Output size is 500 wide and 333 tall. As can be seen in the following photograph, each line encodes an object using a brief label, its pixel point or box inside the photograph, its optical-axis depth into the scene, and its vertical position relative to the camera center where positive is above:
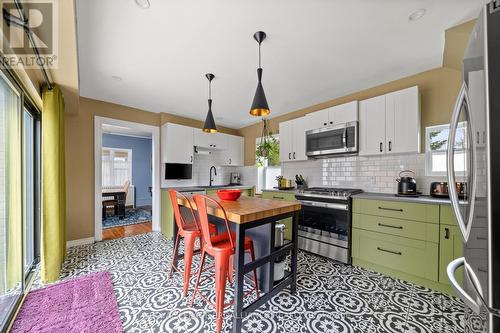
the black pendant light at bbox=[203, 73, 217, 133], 2.64 +0.57
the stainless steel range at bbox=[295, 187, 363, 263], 2.64 -0.79
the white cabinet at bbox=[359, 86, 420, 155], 2.45 +0.55
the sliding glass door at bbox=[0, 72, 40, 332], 1.63 -0.25
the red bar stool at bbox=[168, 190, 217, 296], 1.93 -0.68
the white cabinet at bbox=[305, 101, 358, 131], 2.93 +0.78
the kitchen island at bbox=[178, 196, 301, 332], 1.45 -0.65
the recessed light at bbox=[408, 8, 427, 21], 1.61 +1.22
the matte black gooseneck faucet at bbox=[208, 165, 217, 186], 4.95 -0.05
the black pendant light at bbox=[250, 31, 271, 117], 1.85 +0.63
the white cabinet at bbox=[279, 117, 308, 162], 3.56 +0.49
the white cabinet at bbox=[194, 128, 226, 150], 4.39 +0.62
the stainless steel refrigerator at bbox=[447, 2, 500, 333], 0.74 -0.06
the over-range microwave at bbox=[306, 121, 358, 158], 2.91 +0.40
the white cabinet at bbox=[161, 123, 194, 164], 3.96 +0.48
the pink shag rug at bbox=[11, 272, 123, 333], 1.55 -1.20
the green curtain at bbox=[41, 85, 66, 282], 2.15 -0.23
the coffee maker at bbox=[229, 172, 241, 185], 5.32 -0.31
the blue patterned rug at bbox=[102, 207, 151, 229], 4.65 -1.29
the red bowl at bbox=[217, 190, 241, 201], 2.15 -0.29
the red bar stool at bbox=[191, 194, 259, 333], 1.48 -0.65
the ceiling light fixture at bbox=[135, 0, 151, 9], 1.50 +1.23
